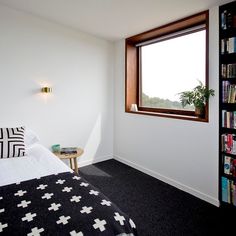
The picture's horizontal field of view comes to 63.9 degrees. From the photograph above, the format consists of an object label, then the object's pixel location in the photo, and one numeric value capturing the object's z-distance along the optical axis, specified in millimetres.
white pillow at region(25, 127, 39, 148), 2496
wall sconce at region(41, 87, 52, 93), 2760
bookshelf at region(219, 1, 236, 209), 2035
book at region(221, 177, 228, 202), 2107
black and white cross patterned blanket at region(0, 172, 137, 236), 994
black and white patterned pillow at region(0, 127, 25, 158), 2115
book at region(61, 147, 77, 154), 2786
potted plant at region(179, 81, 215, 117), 2209
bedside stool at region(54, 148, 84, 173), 2656
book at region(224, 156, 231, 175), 2080
